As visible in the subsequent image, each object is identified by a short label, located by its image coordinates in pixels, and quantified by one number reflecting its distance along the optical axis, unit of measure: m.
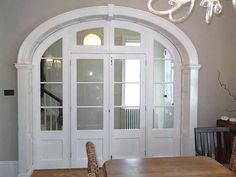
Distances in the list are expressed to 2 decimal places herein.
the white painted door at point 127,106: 4.29
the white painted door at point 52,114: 4.14
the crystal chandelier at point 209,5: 2.23
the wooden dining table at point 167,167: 2.08
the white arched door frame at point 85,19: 3.80
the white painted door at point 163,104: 4.35
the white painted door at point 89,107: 4.21
